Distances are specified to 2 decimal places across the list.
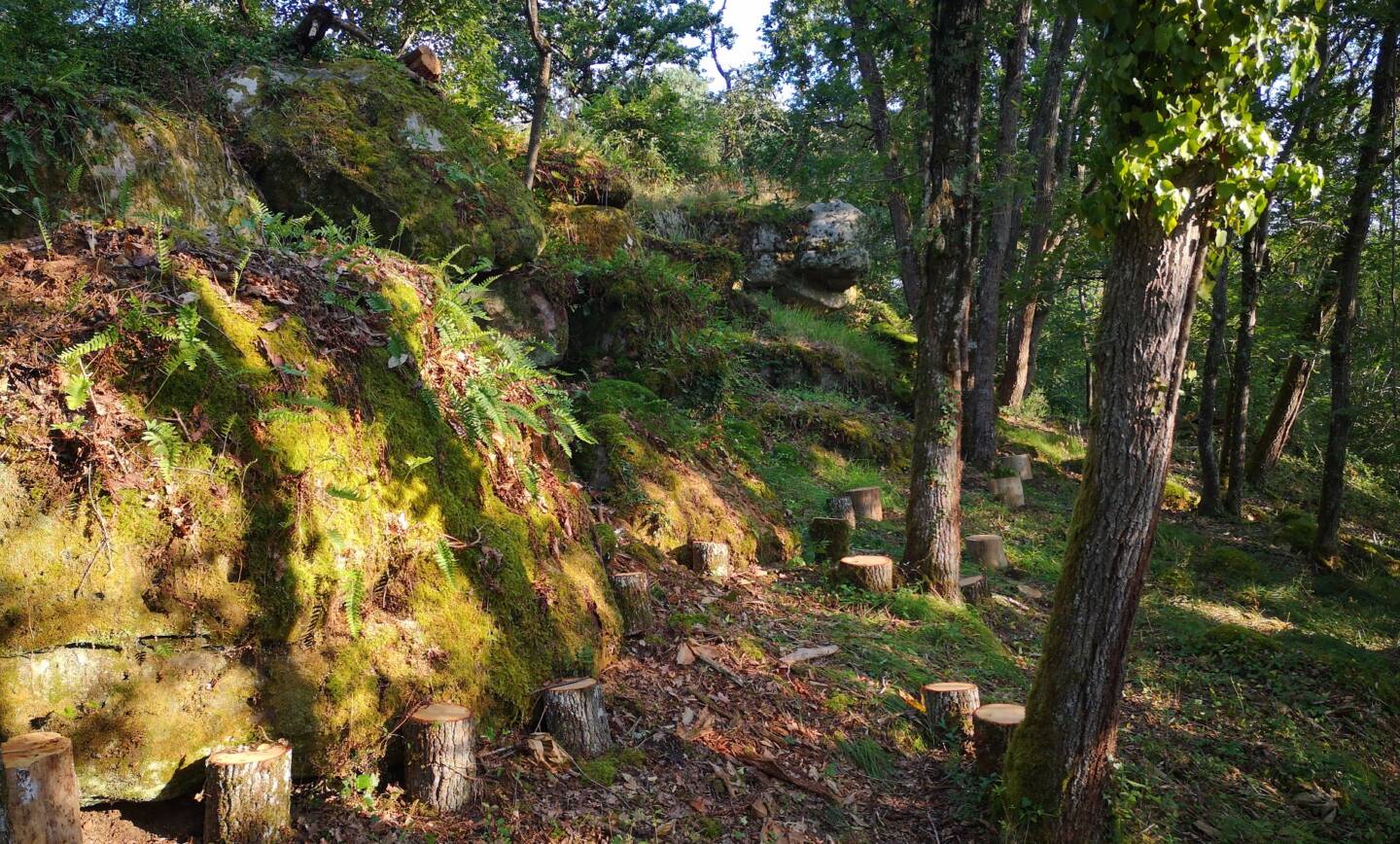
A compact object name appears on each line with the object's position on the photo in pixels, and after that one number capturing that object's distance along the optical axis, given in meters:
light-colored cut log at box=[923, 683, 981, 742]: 5.46
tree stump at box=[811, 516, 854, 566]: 8.32
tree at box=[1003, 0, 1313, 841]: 3.85
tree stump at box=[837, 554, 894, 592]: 7.45
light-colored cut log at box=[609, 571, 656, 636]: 5.73
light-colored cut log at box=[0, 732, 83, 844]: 2.76
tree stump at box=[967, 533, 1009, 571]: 9.28
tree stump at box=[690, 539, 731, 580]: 7.31
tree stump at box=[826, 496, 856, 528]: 9.39
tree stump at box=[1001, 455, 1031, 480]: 13.48
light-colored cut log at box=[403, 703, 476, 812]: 3.77
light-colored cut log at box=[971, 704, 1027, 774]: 4.80
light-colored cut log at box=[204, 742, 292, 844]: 3.23
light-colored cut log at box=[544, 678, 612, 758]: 4.38
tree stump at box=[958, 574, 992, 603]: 8.05
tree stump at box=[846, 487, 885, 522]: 10.13
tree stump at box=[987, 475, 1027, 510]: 12.21
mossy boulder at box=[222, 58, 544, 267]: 7.53
